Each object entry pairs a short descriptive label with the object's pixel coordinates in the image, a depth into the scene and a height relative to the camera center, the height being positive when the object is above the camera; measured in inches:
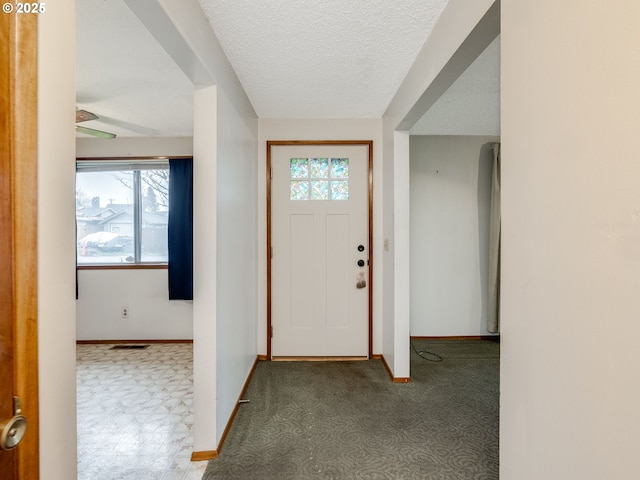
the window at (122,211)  148.6 +10.3
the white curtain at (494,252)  143.1 -7.1
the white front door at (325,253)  127.0 -7.1
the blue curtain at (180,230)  143.9 +1.6
